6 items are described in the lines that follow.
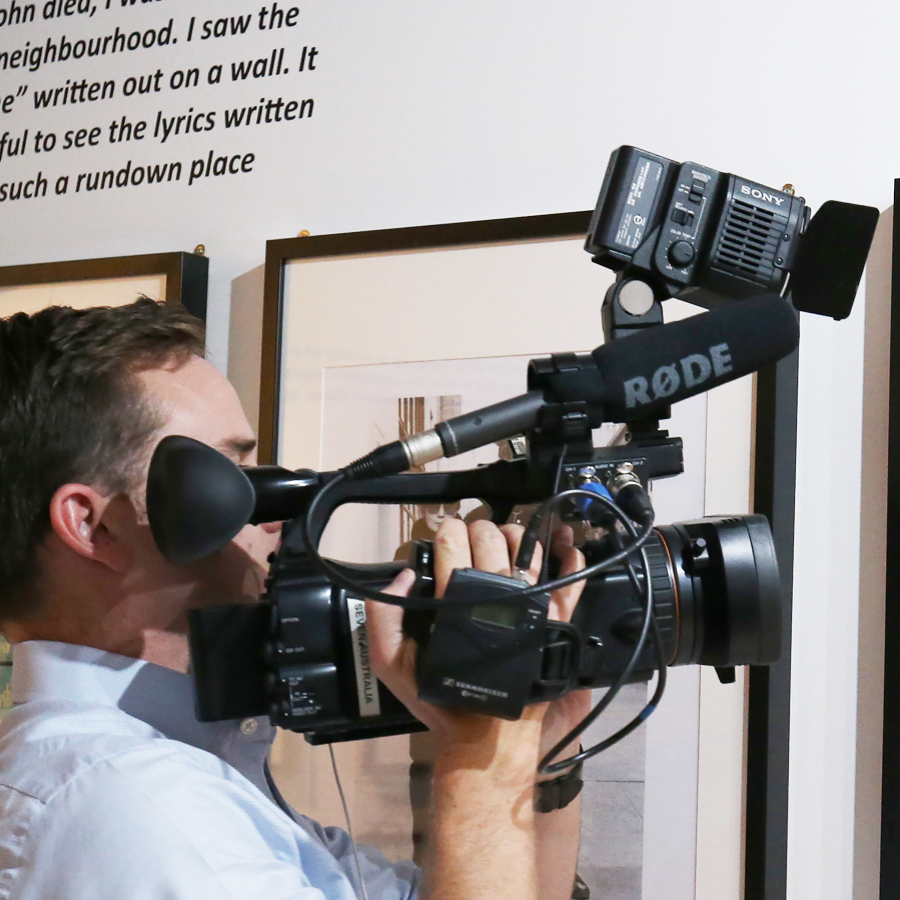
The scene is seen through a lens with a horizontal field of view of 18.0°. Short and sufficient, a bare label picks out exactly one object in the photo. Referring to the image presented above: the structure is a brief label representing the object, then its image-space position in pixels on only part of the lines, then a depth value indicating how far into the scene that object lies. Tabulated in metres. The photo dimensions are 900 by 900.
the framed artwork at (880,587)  2.04
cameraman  1.78
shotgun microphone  1.76
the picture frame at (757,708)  2.06
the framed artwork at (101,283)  2.32
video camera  1.75
